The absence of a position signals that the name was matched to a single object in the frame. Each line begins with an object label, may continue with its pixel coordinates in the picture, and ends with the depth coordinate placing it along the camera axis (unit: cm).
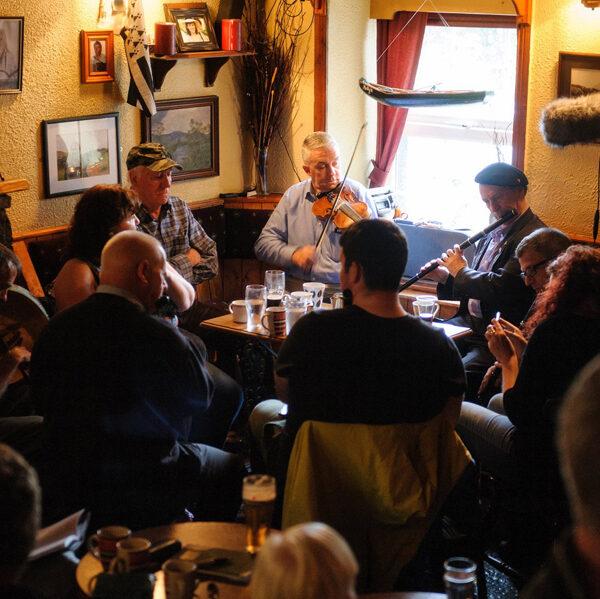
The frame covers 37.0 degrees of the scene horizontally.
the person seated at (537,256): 345
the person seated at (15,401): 289
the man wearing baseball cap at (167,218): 426
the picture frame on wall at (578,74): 427
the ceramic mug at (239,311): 371
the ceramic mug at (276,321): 350
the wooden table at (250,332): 355
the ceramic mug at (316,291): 379
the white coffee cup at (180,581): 172
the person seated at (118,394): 242
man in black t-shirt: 234
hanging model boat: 425
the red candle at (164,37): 466
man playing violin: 452
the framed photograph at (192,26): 487
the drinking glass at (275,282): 388
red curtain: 521
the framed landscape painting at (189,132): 495
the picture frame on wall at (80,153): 436
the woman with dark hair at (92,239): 329
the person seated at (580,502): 105
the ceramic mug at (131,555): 181
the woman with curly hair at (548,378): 272
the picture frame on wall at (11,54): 400
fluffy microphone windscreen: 418
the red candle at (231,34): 504
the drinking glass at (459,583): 171
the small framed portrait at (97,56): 445
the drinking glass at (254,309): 364
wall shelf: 473
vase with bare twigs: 530
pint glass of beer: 188
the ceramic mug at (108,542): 188
